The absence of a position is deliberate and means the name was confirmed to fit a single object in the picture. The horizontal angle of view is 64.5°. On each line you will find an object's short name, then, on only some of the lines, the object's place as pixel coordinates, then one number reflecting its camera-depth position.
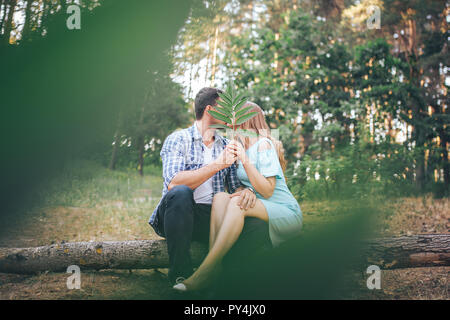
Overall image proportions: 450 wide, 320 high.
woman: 2.29
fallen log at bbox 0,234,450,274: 2.87
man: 2.41
